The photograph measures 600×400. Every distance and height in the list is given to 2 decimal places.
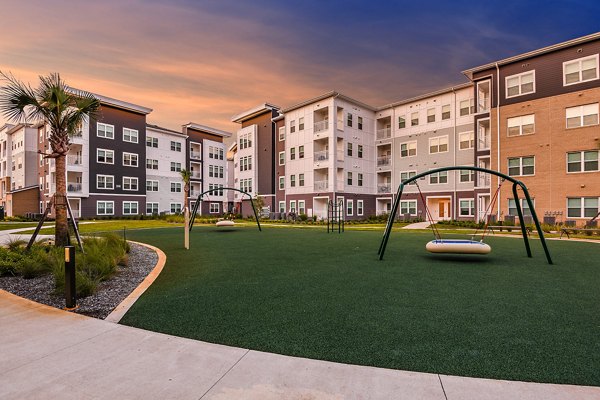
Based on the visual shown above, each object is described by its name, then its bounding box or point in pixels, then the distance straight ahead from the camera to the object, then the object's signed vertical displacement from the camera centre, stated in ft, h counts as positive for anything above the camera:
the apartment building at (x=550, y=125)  79.92 +20.75
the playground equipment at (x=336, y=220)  75.57 -4.47
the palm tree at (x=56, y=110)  35.47 +10.73
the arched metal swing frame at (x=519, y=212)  31.91 -1.33
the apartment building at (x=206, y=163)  182.60 +24.56
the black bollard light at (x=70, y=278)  18.71 -4.15
